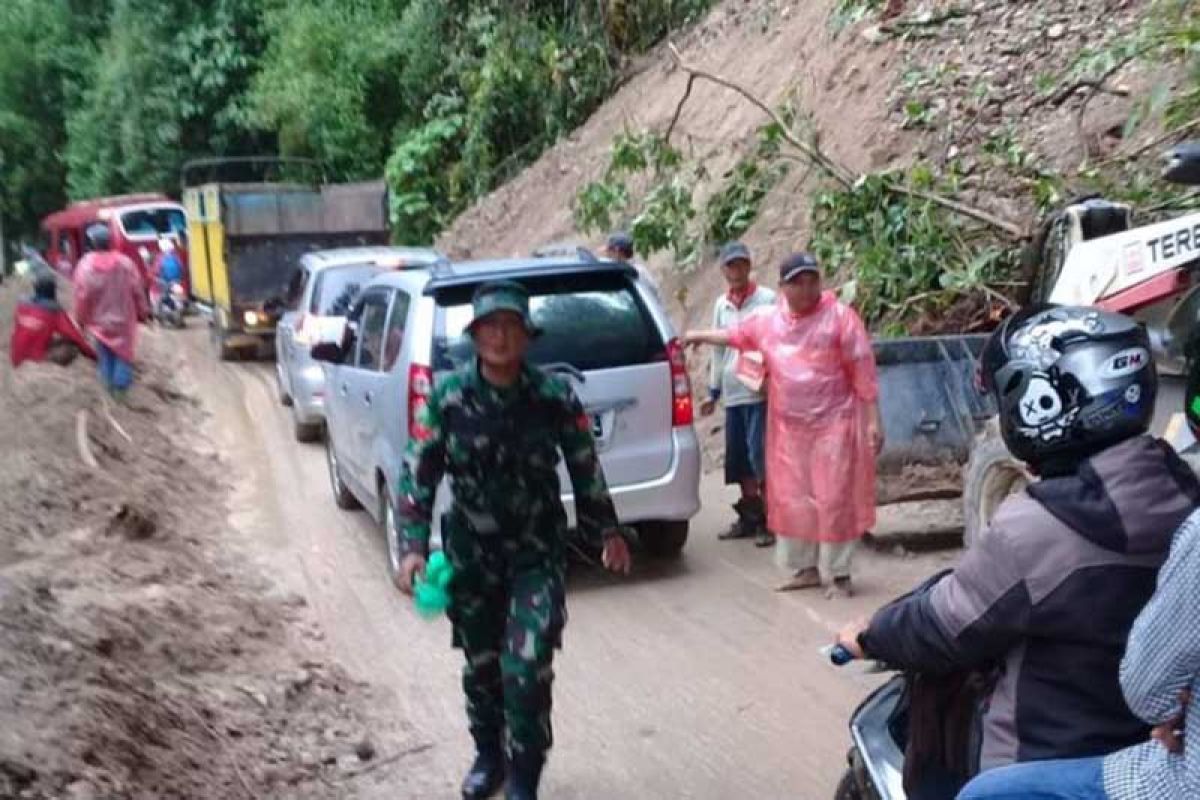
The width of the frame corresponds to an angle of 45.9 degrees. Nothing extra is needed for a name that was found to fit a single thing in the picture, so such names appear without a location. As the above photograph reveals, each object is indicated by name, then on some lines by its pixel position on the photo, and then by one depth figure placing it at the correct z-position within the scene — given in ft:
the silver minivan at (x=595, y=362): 24.34
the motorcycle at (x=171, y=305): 80.53
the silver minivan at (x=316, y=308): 41.32
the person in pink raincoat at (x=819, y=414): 22.68
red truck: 85.56
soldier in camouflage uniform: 15.40
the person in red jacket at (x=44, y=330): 46.14
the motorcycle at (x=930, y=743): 9.50
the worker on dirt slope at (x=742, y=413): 27.07
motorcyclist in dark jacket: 8.46
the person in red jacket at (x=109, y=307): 44.27
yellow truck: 61.00
